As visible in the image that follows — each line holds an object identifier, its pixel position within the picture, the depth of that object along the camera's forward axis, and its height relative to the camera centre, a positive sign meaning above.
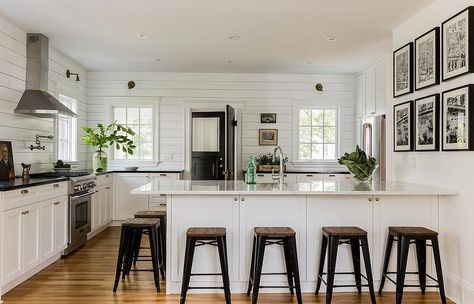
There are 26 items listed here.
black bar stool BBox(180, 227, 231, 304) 3.13 -0.79
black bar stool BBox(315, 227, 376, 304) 3.18 -0.72
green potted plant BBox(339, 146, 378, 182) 4.01 -0.07
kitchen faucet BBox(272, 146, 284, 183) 3.85 -0.16
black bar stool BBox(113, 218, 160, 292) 3.51 -0.73
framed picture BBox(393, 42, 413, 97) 4.14 +0.94
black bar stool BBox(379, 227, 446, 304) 3.20 -0.75
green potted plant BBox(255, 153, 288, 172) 6.58 -0.10
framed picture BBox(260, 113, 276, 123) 7.04 +0.69
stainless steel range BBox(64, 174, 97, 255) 4.72 -0.67
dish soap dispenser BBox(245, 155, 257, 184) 3.91 -0.15
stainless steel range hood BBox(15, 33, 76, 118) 4.66 +0.97
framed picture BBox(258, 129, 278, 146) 7.04 +0.35
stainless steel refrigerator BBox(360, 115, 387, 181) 5.30 +0.24
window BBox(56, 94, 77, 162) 5.92 +0.34
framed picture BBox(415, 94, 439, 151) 3.63 +0.33
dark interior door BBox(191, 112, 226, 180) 6.88 +0.20
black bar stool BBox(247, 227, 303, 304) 3.14 -0.74
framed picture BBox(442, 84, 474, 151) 3.10 +0.31
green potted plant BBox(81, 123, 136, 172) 6.25 +0.26
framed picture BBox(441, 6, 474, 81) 3.10 +0.93
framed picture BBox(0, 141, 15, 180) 4.18 -0.06
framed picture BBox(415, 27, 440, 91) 3.63 +0.94
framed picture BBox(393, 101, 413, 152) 4.12 +0.33
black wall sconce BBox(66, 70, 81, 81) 5.93 +1.24
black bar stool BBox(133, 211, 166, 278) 3.88 -0.76
